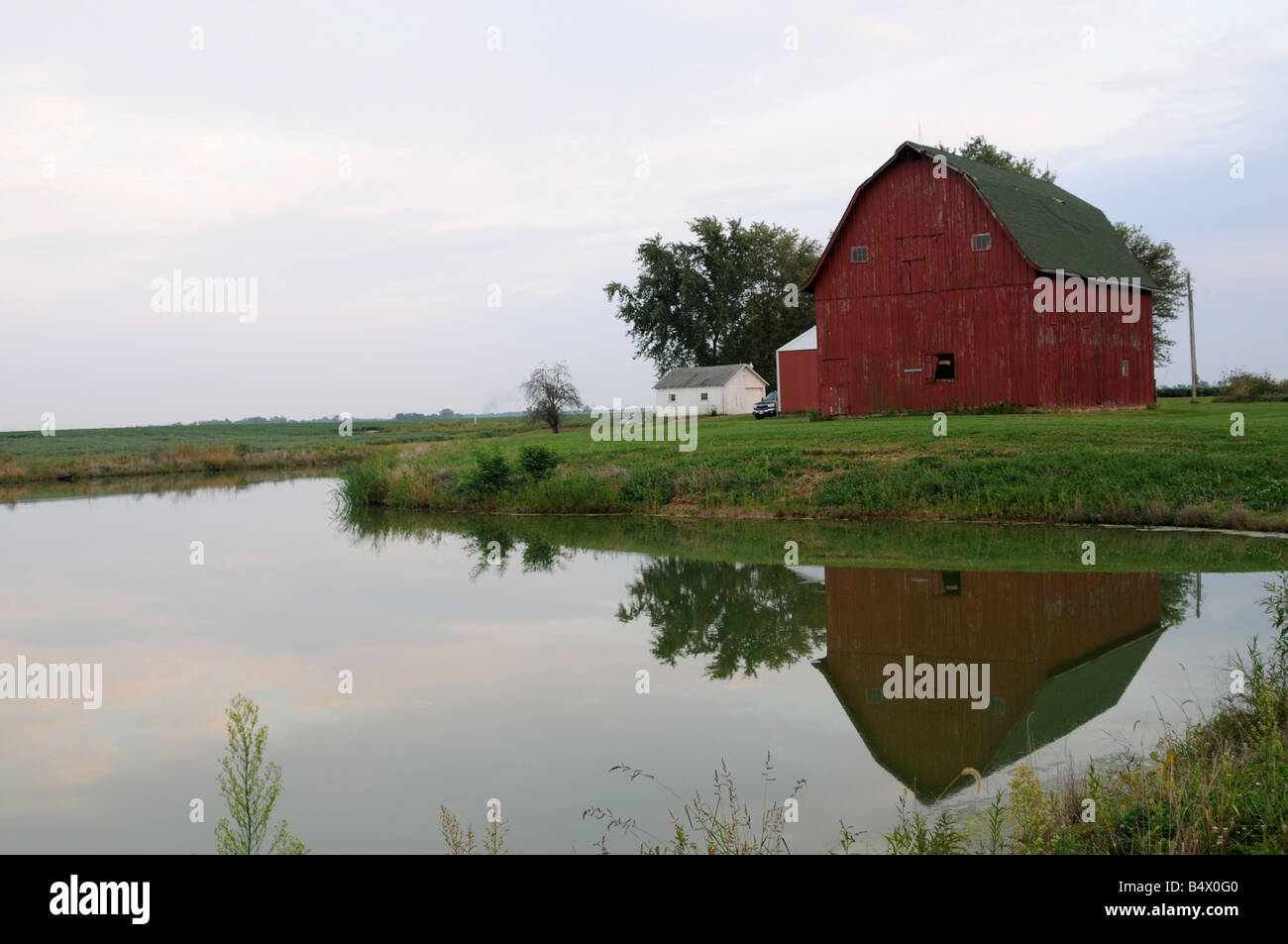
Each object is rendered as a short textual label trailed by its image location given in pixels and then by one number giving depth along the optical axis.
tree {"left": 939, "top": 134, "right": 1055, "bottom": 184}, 63.47
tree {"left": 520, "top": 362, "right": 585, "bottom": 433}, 61.38
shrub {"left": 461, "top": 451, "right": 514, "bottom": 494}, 31.47
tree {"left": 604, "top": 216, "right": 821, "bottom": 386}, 75.50
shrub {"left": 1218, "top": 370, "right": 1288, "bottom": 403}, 47.12
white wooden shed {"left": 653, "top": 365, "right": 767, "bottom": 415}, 65.75
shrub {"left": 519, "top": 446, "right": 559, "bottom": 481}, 31.12
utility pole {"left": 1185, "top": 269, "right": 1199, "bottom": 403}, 47.34
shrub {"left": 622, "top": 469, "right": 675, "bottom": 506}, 27.98
